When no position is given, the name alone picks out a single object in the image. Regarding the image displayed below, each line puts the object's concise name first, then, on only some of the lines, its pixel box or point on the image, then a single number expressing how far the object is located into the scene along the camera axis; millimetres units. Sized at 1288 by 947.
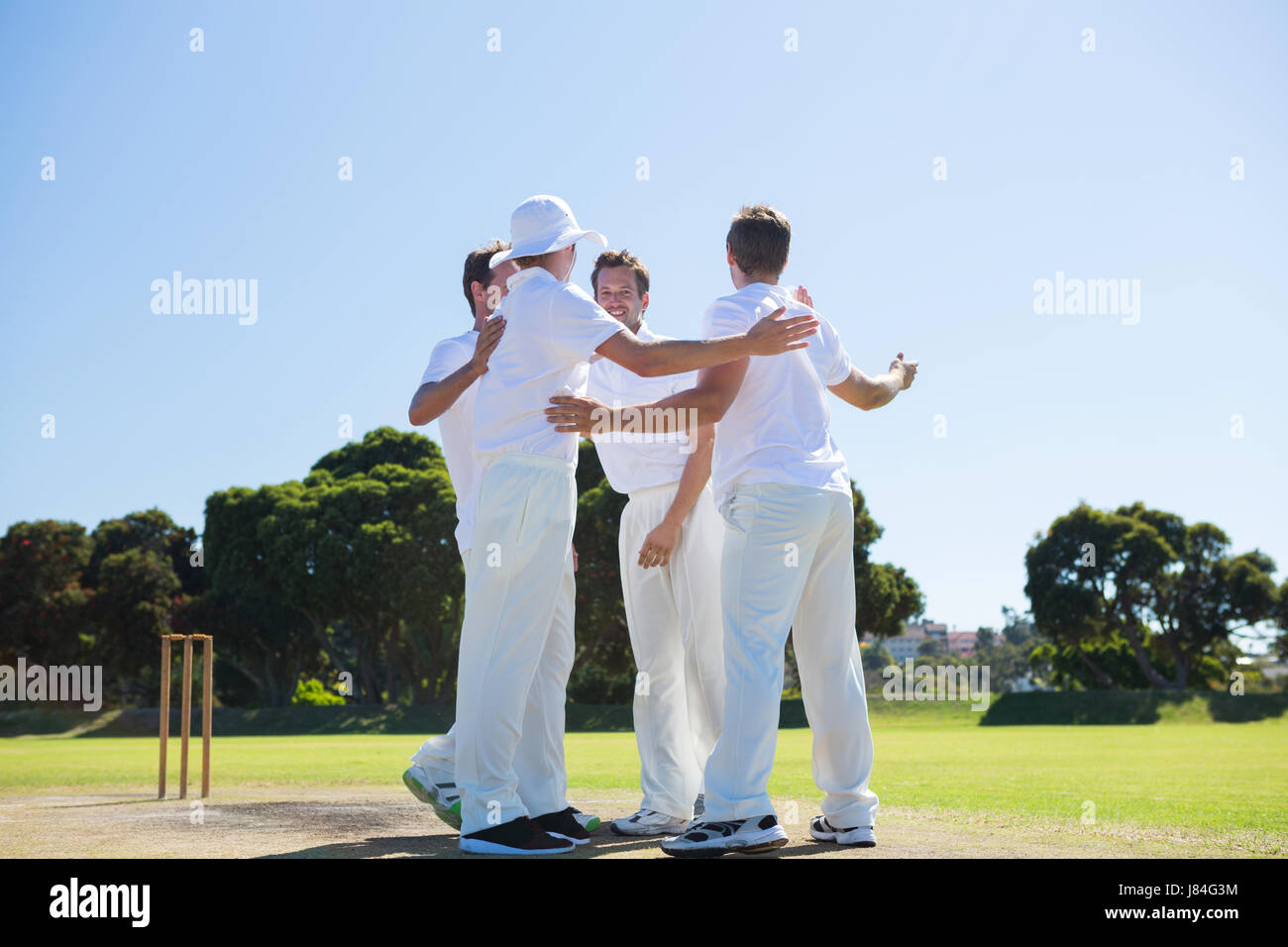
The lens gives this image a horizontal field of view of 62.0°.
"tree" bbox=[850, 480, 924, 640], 47750
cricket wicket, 8938
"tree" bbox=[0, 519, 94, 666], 49156
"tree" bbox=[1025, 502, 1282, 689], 59438
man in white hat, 5102
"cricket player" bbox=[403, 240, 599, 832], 5770
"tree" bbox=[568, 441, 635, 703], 45312
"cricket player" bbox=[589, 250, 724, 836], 6219
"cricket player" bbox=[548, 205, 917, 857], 5105
